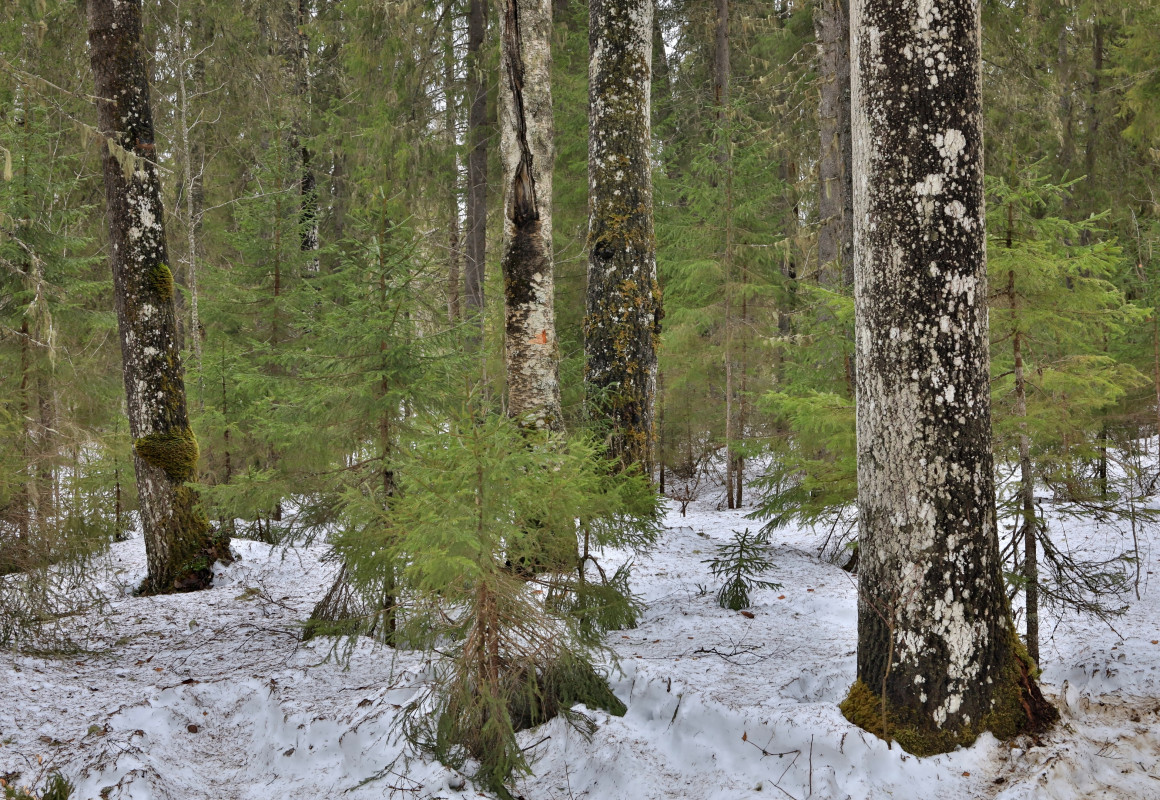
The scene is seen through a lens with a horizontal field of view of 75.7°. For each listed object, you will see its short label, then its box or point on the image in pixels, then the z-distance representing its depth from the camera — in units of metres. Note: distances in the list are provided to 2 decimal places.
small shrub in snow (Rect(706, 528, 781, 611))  6.33
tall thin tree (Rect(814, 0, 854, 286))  9.69
